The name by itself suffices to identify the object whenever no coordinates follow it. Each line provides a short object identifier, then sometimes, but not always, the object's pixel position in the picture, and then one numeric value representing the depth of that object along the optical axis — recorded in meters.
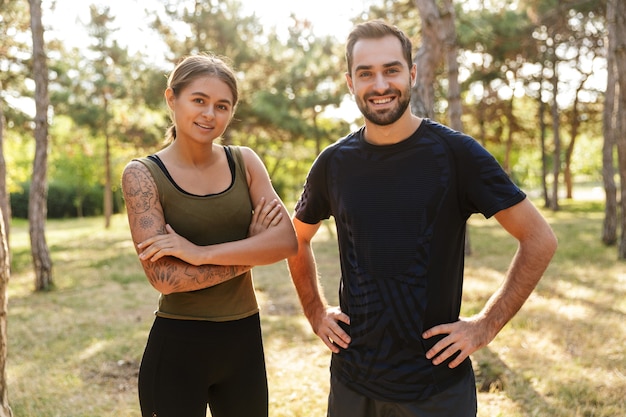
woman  2.24
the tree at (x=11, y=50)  13.84
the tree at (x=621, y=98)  9.96
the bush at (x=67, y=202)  42.12
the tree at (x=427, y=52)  9.23
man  2.04
